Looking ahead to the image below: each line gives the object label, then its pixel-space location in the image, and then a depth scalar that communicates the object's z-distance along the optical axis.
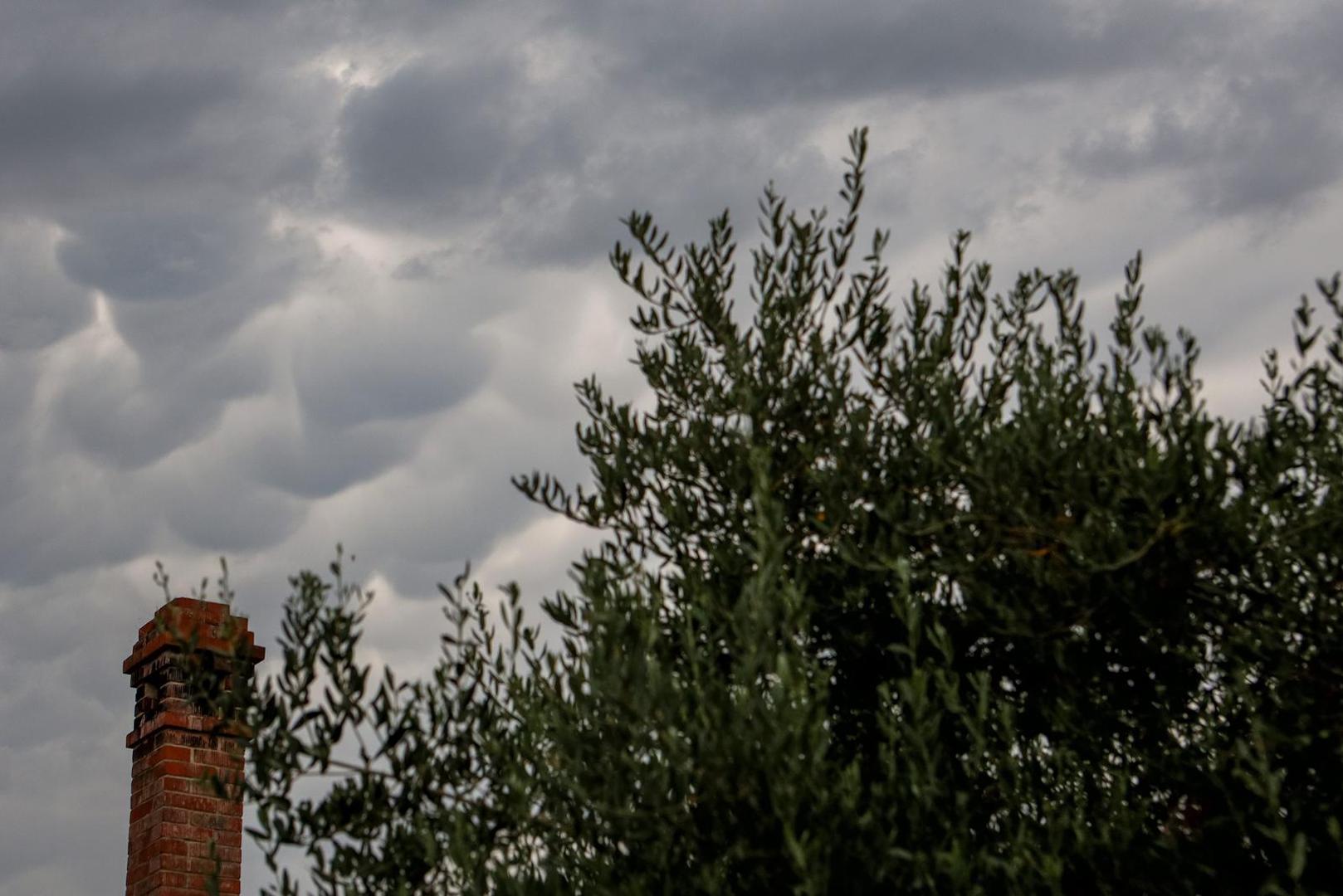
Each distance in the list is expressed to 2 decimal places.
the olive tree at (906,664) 7.19
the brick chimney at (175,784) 13.15
